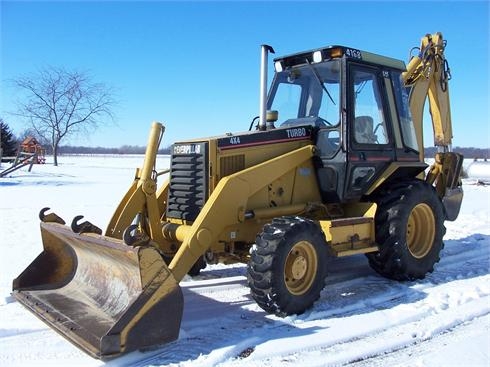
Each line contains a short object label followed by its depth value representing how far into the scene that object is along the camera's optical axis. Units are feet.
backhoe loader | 14.10
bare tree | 120.37
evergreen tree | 138.39
